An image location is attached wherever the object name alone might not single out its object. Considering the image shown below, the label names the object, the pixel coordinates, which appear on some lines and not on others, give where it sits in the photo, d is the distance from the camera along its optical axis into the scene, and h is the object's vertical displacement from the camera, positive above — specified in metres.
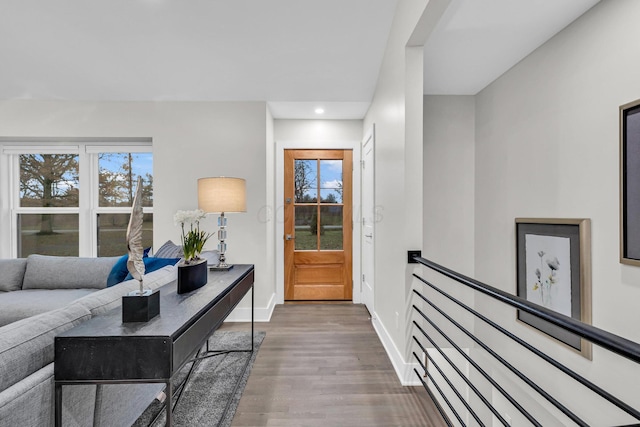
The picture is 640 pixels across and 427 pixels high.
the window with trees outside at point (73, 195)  3.50 +0.27
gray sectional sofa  0.91 -0.51
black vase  1.62 -0.33
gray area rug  1.69 -1.11
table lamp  2.22 +0.16
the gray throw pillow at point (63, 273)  2.77 -0.51
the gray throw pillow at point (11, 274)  2.70 -0.50
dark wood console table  1.02 -0.47
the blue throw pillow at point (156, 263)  2.15 -0.33
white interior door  3.22 -0.04
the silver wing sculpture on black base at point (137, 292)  1.16 -0.29
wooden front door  3.81 -0.10
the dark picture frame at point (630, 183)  1.49 +0.16
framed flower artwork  1.80 -0.36
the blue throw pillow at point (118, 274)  2.37 -0.44
